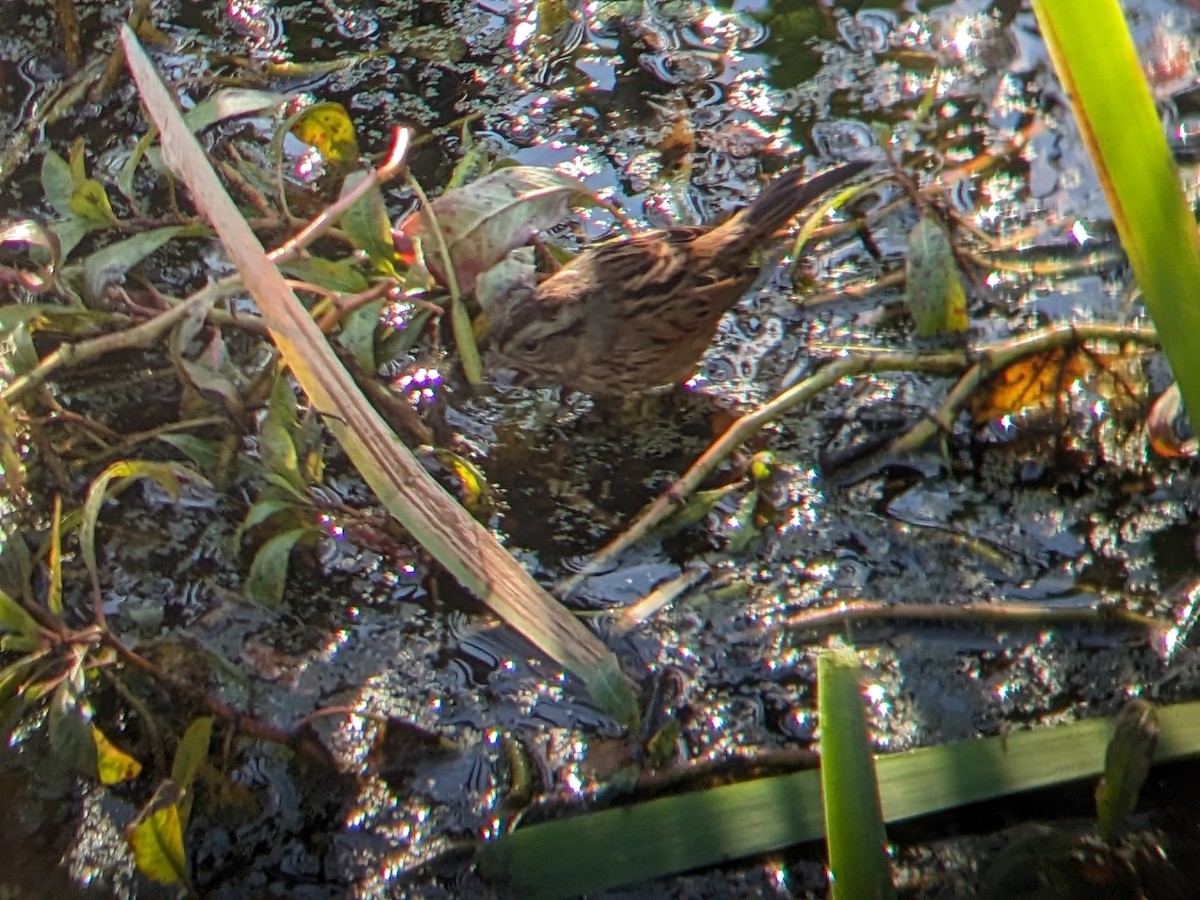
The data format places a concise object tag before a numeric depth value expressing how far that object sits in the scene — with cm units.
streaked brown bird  523
